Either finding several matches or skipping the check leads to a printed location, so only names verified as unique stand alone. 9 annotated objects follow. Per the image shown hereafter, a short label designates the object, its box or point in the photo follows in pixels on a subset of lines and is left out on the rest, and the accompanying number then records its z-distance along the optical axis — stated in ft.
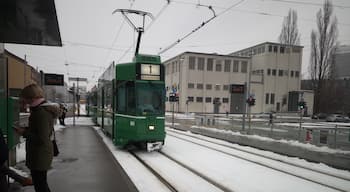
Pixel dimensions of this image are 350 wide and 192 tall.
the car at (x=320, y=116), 150.49
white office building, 177.78
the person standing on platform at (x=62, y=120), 67.77
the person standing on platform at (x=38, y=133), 11.03
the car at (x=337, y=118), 134.15
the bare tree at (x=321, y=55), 80.07
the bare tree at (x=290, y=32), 177.42
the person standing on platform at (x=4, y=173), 11.77
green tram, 31.91
